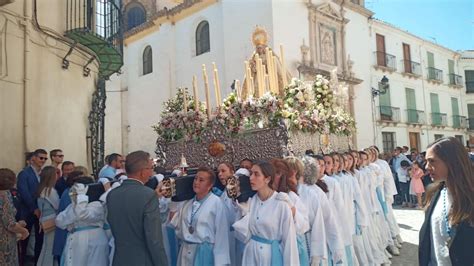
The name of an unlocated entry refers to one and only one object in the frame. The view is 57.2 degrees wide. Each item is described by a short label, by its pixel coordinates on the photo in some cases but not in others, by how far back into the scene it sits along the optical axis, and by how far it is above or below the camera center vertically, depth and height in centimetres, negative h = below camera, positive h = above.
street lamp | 1667 +252
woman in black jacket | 229 -34
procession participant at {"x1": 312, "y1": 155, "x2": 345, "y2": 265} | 477 -87
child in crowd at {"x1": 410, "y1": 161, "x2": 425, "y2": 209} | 1231 -91
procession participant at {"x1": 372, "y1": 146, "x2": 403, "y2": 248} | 798 -84
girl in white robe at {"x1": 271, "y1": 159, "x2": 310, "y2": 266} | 413 -48
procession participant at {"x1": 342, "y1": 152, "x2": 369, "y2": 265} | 630 -100
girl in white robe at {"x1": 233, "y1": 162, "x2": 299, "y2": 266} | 390 -66
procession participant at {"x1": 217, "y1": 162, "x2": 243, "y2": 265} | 447 -56
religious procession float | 569 +44
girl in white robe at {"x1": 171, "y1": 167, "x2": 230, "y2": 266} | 418 -69
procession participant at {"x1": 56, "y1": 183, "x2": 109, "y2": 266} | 421 -72
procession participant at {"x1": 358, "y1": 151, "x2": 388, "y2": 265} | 669 -105
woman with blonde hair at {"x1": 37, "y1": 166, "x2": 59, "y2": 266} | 491 -52
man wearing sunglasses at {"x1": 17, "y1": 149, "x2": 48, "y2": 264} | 539 -40
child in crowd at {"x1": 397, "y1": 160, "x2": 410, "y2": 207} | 1330 -92
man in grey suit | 342 -53
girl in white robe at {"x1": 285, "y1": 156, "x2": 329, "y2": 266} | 441 -59
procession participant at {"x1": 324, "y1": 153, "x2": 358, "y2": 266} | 544 -70
